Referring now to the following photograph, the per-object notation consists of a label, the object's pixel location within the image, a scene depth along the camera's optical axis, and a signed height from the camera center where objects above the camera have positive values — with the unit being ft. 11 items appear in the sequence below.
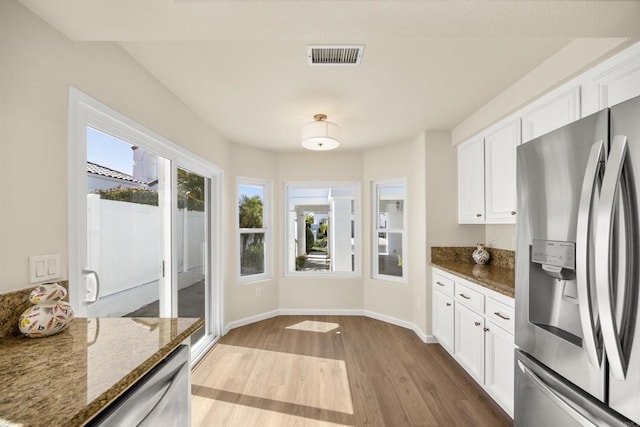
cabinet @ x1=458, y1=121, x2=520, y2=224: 8.22 +1.09
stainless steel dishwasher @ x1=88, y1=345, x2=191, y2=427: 2.73 -1.88
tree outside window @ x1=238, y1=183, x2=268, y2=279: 13.75 -0.73
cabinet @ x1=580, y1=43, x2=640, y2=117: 4.97 +2.28
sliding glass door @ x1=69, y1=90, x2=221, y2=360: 5.25 -0.15
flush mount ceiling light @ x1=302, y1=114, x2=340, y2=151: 9.53 +2.49
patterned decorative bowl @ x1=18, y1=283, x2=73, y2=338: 3.66 -1.22
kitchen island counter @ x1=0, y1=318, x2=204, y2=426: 2.32 -1.48
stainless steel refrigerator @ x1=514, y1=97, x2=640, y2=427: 3.26 -0.75
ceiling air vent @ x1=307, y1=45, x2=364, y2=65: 6.07 +3.26
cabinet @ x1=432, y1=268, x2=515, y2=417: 6.79 -3.15
